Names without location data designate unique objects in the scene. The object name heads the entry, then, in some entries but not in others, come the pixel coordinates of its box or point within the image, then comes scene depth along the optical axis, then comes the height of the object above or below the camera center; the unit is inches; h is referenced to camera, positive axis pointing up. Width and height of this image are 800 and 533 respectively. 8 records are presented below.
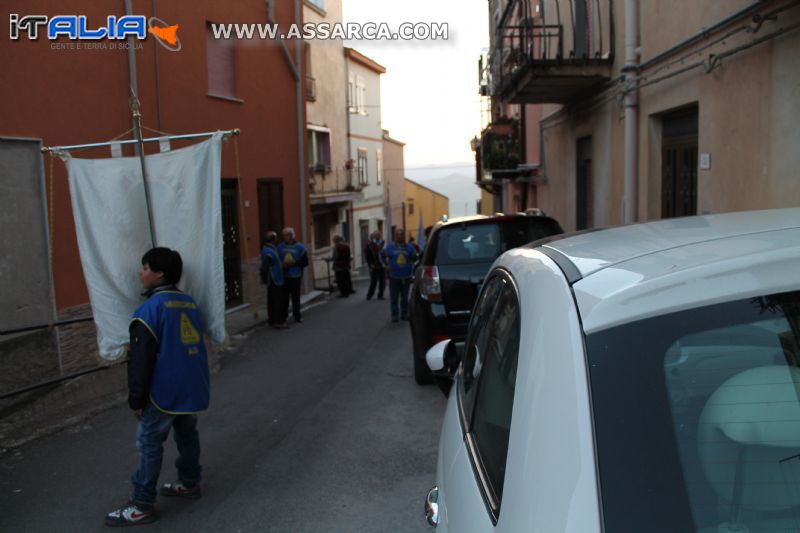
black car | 273.4 -22.8
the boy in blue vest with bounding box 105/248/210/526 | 166.6 -37.5
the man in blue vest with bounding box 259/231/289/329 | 474.3 -47.7
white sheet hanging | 208.2 -1.6
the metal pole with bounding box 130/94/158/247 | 214.2 +16.7
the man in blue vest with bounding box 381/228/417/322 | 486.9 -38.7
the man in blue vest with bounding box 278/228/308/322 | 489.0 -34.4
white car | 49.2 -15.0
